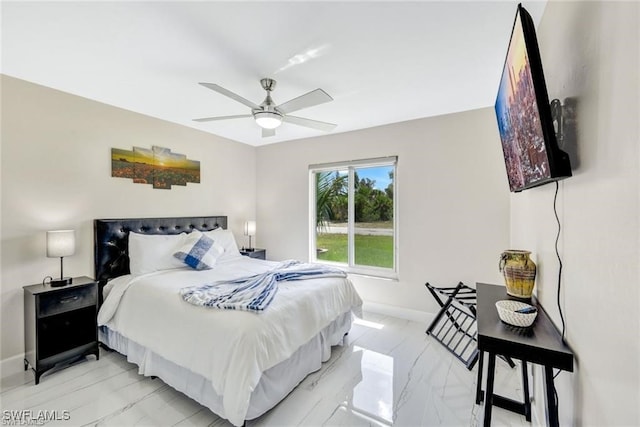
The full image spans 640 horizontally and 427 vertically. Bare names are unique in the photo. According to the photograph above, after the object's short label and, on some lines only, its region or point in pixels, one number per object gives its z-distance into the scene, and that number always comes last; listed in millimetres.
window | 3740
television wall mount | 1228
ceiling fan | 1992
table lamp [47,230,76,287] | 2340
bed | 1674
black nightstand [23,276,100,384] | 2217
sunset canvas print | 3041
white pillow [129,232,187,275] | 2805
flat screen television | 1029
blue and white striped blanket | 1914
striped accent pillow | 2969
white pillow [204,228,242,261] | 3508
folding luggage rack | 2523
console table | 1071
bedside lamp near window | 4355
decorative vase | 1614
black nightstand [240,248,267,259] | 4082
